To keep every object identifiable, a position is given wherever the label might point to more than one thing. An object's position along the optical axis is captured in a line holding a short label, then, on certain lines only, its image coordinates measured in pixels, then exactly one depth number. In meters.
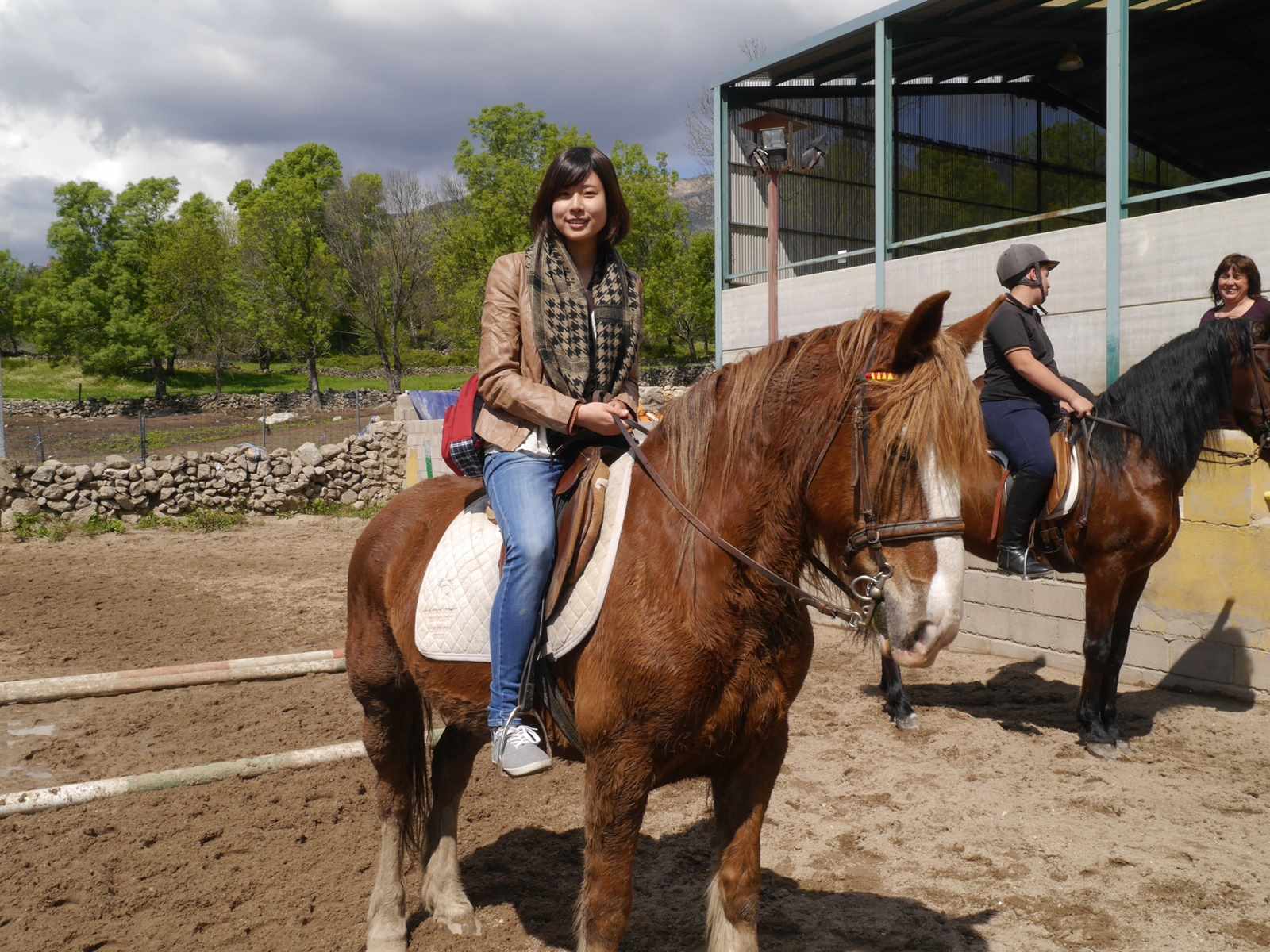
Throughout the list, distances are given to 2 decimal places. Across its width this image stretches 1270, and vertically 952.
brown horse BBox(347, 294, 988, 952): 2.02
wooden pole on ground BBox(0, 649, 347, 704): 4.23
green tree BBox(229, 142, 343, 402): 41.81
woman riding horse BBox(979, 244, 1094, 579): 5.35
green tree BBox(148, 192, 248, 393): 45.22
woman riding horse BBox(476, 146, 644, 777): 2.54
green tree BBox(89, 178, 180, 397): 45.38
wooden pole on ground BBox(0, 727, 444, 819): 3.66
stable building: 9.20
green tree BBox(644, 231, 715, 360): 39.59
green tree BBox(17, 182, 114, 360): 45.94
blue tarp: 18.47
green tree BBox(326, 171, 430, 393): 39.50
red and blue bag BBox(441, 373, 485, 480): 2.96
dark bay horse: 5.11
